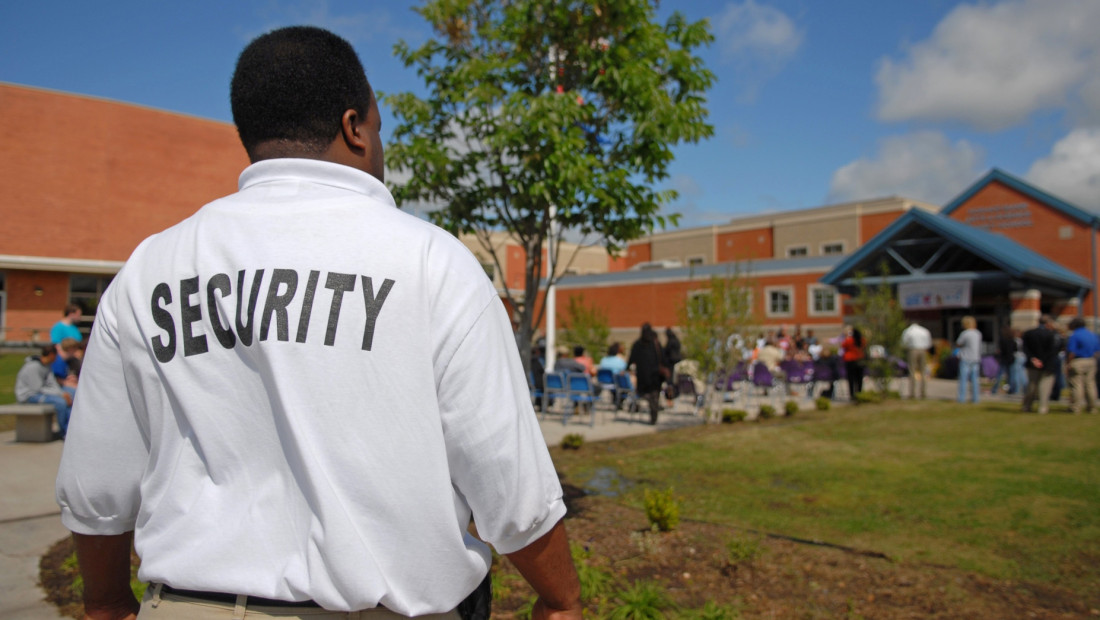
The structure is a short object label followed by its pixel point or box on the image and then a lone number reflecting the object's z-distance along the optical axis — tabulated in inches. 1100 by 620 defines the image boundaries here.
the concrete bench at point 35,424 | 333.7
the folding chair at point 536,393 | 459.5
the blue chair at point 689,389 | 518.6
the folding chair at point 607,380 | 495.8
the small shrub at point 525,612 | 140.1
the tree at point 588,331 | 802.3
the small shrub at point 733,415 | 452.8
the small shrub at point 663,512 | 196.1
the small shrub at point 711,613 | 135.3
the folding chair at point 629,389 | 490.6
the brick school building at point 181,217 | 987.3
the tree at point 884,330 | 571.2
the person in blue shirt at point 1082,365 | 486.0
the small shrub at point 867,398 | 562.9
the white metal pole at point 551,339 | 544.4
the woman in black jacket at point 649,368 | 458.6
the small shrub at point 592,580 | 150.4
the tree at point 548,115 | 195.6
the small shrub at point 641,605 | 135.1
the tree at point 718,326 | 443.2
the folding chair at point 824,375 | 613.9
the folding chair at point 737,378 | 508.7
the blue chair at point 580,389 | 440.6
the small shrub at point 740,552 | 170.9
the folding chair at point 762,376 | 584.4
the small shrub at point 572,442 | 347.6
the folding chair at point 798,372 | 611.5
